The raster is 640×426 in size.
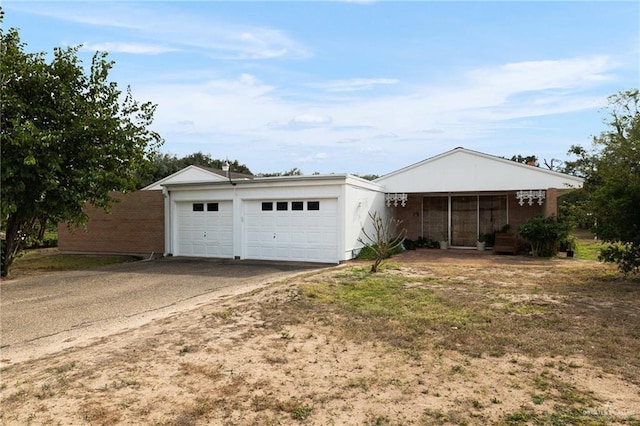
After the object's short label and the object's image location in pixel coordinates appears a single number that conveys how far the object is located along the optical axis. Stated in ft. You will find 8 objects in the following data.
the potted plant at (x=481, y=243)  61.98
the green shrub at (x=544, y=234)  51.21
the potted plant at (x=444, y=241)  64.59
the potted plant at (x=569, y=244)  52.93
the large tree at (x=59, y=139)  35.04
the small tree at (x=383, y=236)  39.70
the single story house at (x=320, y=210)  49.52
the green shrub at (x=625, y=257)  34.47
